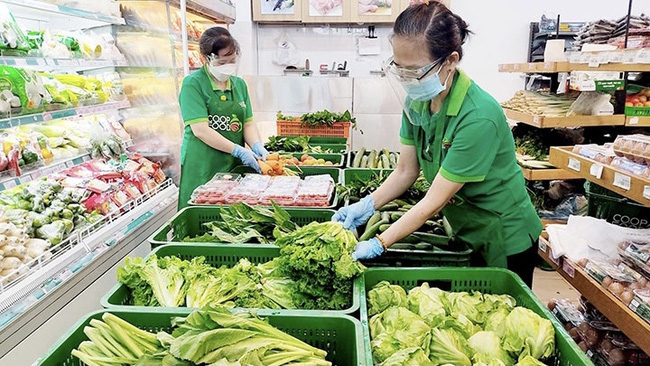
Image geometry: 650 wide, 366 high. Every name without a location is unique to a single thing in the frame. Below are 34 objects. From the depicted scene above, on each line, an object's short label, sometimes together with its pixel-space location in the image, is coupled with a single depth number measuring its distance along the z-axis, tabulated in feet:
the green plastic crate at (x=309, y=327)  4.73
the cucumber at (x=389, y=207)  8.57
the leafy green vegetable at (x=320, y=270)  5.43
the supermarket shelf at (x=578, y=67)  13.61
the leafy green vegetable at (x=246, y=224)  7.32
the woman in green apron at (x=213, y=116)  11.10
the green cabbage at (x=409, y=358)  4.41
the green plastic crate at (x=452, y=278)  5.97
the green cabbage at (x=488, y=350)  4.60
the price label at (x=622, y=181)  7.19
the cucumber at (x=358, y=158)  13.18
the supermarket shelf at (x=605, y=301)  6.30
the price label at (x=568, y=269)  7.90
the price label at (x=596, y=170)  7.88
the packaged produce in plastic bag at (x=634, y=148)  7.37
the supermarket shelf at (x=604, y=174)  6.93
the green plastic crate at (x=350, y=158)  13.17
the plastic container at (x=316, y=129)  16.79
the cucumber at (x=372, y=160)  12.79
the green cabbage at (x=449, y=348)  4.52
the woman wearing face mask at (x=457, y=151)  6.04
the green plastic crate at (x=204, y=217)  8.26
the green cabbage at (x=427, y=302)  5.24
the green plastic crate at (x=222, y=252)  6.58
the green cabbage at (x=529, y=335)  4.71
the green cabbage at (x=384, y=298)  5.50
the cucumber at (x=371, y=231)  7.30
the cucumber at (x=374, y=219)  7.70
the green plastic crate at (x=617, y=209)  9.80
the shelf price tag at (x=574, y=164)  8.64
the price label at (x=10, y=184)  8.21
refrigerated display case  7.59
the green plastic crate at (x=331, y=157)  13.28
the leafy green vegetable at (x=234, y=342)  4.06
